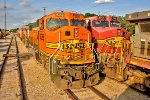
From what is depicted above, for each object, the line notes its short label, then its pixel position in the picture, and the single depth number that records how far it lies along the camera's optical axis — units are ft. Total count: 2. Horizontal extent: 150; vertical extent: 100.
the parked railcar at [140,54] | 16.58
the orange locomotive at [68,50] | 18.54
